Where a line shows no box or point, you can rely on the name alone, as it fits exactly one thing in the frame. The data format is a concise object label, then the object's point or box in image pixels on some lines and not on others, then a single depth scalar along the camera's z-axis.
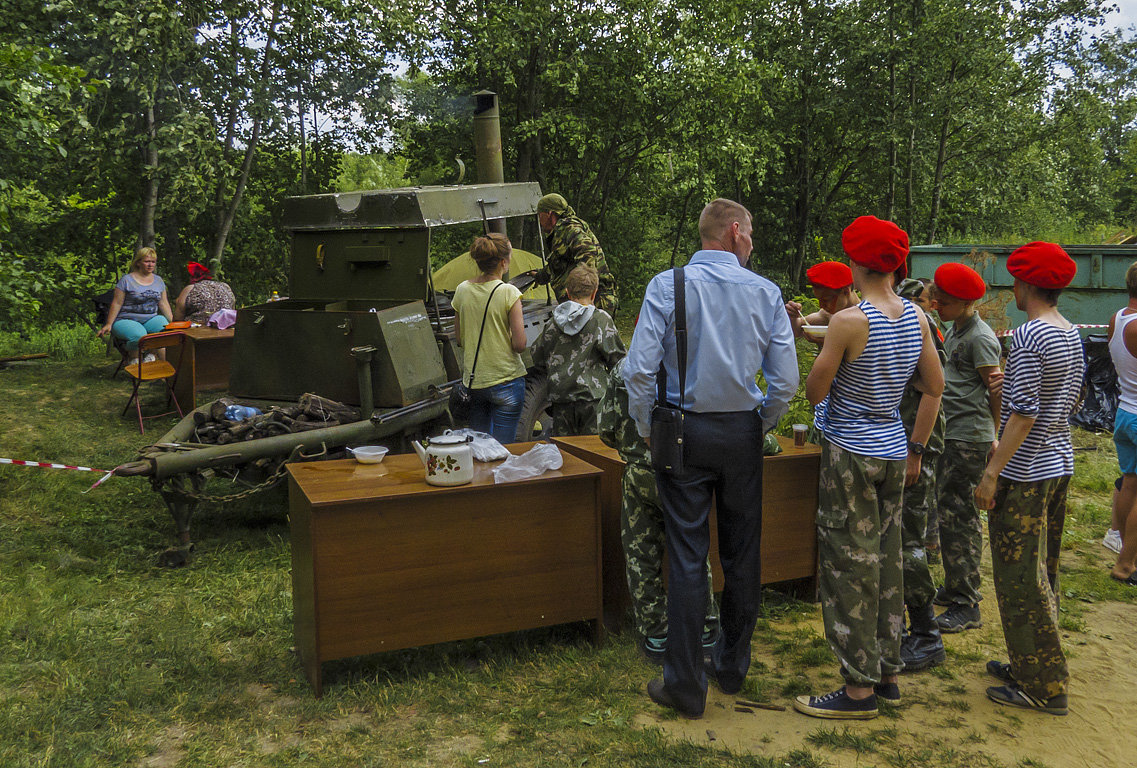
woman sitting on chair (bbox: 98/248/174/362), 9.64
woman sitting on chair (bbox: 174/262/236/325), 9.80
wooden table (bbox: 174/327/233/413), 8.76
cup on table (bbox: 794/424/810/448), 4.71
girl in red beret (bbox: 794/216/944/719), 3.42
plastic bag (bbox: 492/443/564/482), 3.98
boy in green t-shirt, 4.44
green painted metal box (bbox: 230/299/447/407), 6.13
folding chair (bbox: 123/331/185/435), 8.26
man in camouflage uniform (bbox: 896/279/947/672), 4.08
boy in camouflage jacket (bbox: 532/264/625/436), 5.63
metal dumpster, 10.56
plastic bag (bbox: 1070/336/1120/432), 9.55
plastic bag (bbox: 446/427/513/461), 4.25
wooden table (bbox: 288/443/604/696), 3.71
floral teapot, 3.84
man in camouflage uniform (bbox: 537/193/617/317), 7.37
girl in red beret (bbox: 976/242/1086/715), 3.56
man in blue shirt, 3.40
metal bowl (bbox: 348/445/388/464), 4.27
